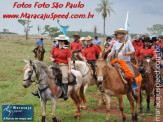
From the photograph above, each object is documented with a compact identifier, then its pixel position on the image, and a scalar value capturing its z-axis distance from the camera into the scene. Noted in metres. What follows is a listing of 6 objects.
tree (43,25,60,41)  96.81
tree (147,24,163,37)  111.06
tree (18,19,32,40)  91.38
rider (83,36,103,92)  10.87
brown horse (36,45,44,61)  23.88
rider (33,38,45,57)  24.39
